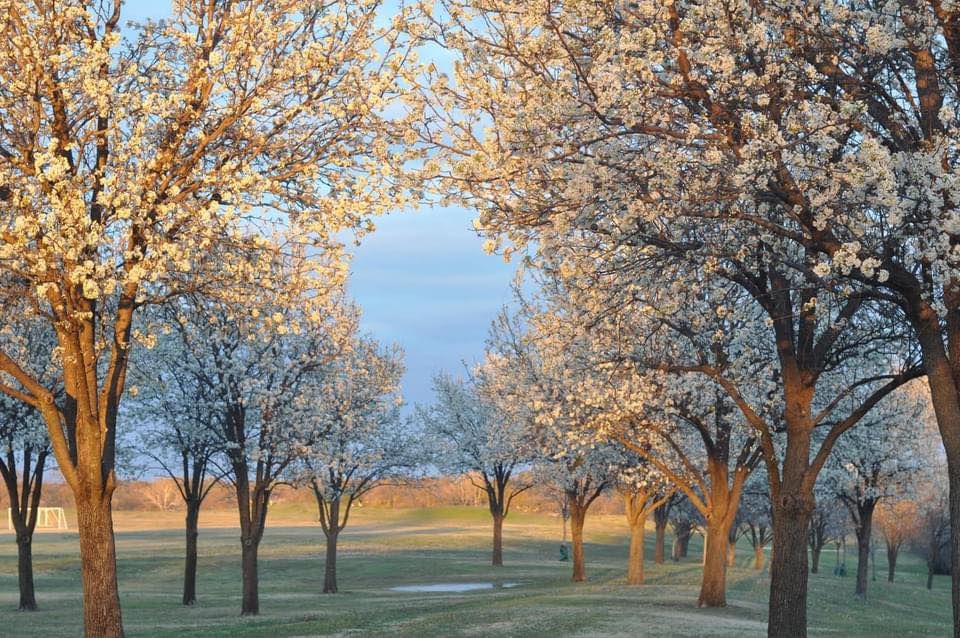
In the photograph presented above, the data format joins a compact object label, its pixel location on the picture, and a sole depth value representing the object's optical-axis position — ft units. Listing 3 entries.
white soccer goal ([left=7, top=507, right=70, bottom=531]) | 395.55
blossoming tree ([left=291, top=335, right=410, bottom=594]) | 141.38
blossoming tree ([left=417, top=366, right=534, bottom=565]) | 198.80
